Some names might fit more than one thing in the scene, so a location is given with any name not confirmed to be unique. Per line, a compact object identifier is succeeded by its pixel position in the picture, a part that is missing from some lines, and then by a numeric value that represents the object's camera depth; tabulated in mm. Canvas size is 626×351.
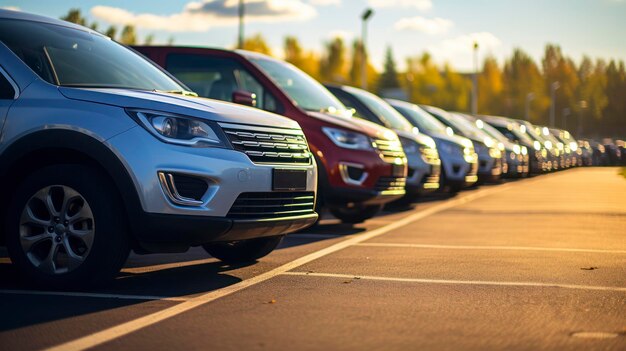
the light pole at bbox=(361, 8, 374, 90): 43938
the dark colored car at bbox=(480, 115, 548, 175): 31906
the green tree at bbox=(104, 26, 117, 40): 79975
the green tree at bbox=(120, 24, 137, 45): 85831
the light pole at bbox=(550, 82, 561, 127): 119162
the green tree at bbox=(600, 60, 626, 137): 105500
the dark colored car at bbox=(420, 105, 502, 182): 22953
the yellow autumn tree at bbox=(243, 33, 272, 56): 108488
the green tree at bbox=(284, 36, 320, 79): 134875
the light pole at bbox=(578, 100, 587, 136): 129950
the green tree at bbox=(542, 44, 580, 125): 133375
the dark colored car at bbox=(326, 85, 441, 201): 15188
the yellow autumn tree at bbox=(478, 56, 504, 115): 139000
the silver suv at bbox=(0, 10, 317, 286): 6922
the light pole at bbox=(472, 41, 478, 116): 64438
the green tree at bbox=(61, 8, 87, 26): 39562
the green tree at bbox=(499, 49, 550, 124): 131375
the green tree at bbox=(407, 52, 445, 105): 141500
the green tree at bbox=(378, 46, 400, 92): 145625
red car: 11523
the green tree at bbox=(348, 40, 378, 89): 138750
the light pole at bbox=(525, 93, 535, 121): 119662
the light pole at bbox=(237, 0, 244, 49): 43138
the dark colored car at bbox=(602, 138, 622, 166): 55806
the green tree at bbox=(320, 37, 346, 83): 144375
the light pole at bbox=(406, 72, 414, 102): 131812
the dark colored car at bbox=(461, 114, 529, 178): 27875
